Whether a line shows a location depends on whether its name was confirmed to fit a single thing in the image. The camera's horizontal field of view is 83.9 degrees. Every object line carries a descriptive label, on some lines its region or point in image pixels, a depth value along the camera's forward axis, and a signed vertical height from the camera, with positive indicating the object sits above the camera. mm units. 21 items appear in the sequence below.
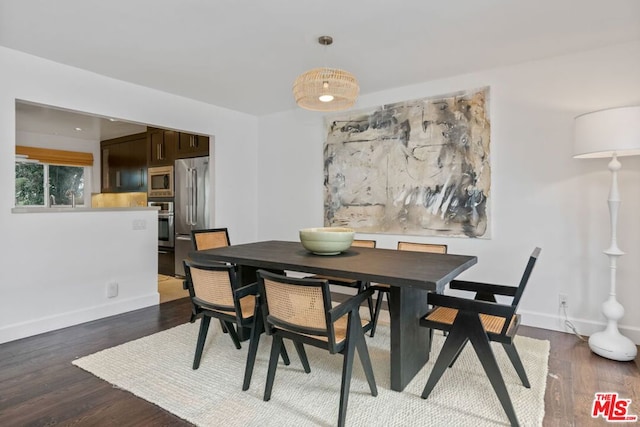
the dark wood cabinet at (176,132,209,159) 4945 +836
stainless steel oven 5332 -322
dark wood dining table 1866 -369
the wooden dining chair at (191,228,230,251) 3232 -325
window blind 5957 +842
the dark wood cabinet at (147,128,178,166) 5367 +901
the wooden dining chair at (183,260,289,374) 2090 -564
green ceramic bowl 2469 -251
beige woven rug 1847 -1098
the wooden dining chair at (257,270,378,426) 1712 -589
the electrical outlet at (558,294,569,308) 3076 -814
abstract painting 3447 +410
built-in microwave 5387 +351
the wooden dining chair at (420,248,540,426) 1832 -685
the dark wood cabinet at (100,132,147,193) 6020 +721
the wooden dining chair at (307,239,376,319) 2862 -655
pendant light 2381 +817
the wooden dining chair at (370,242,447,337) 2795 -374
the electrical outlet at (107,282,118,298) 3604 -872
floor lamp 2367 +397
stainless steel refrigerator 4867 +60
